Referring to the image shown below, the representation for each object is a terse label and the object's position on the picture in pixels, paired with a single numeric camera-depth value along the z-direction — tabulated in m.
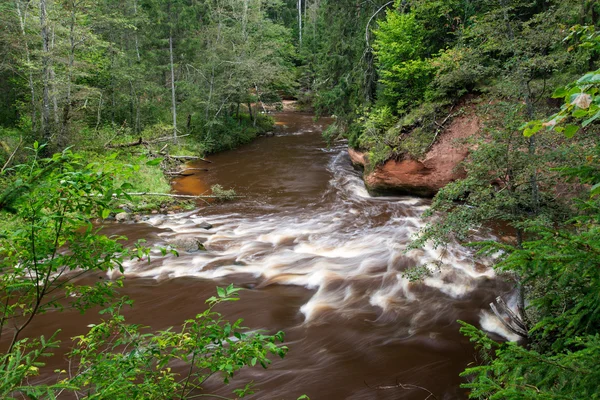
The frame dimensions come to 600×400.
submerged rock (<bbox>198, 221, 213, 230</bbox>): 10.83
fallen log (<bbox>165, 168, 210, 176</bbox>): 16.27
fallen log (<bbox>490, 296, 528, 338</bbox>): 5.59
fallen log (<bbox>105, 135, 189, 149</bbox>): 14.96
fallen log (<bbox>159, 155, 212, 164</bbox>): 16.90
